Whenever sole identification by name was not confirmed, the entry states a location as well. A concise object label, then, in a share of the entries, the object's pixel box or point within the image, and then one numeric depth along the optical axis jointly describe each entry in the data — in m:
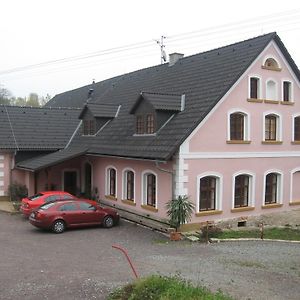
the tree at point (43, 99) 93.72
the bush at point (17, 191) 27.50
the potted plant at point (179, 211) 18.64
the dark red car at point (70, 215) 18.88
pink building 19.66
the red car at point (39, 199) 21.44
